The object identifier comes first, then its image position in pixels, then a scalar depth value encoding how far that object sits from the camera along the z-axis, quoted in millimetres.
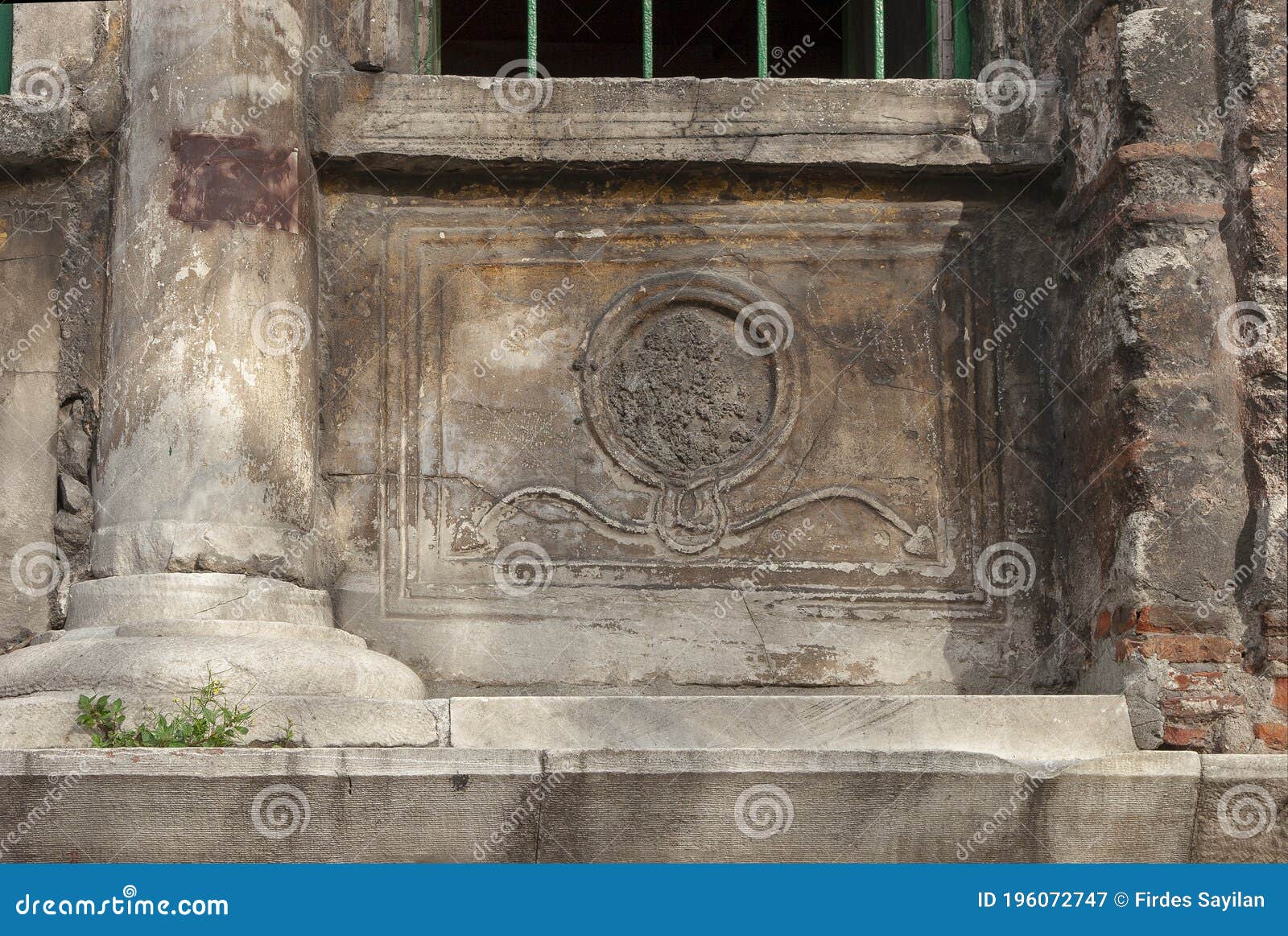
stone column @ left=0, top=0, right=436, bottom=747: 3984
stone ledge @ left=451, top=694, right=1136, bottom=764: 3975
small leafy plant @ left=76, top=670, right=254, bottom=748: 3727
